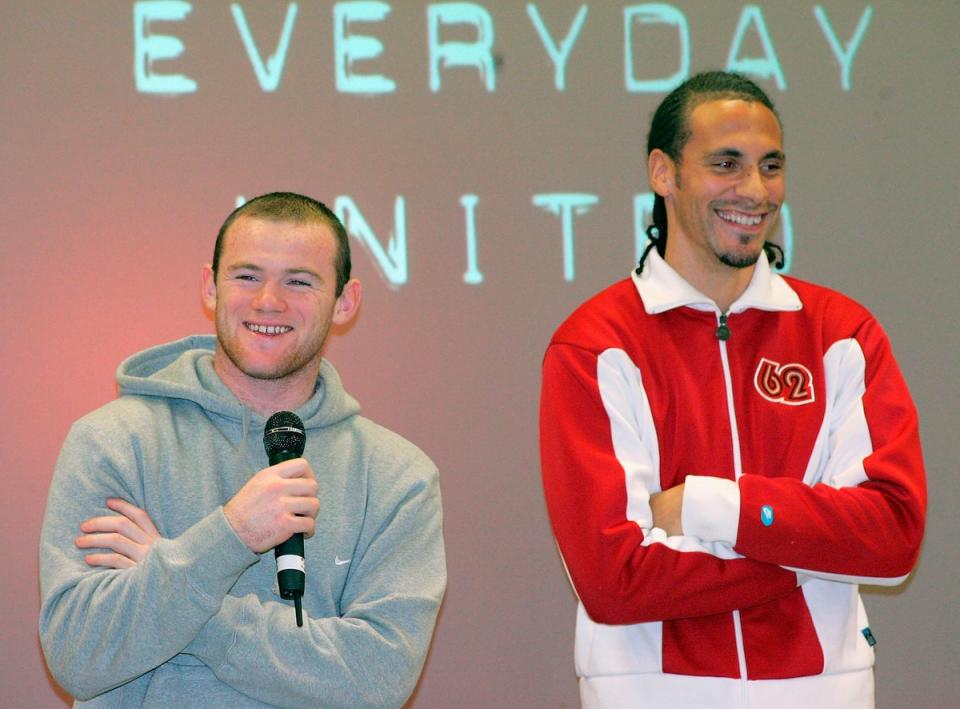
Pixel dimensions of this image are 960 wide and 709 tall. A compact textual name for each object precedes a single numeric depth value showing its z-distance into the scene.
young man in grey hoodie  4.11
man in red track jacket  4.46
